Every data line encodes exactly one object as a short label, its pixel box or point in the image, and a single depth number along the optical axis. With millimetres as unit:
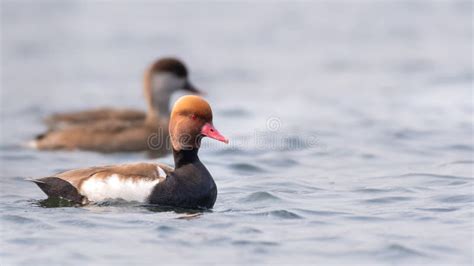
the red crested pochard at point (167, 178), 18141
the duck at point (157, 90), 29484
